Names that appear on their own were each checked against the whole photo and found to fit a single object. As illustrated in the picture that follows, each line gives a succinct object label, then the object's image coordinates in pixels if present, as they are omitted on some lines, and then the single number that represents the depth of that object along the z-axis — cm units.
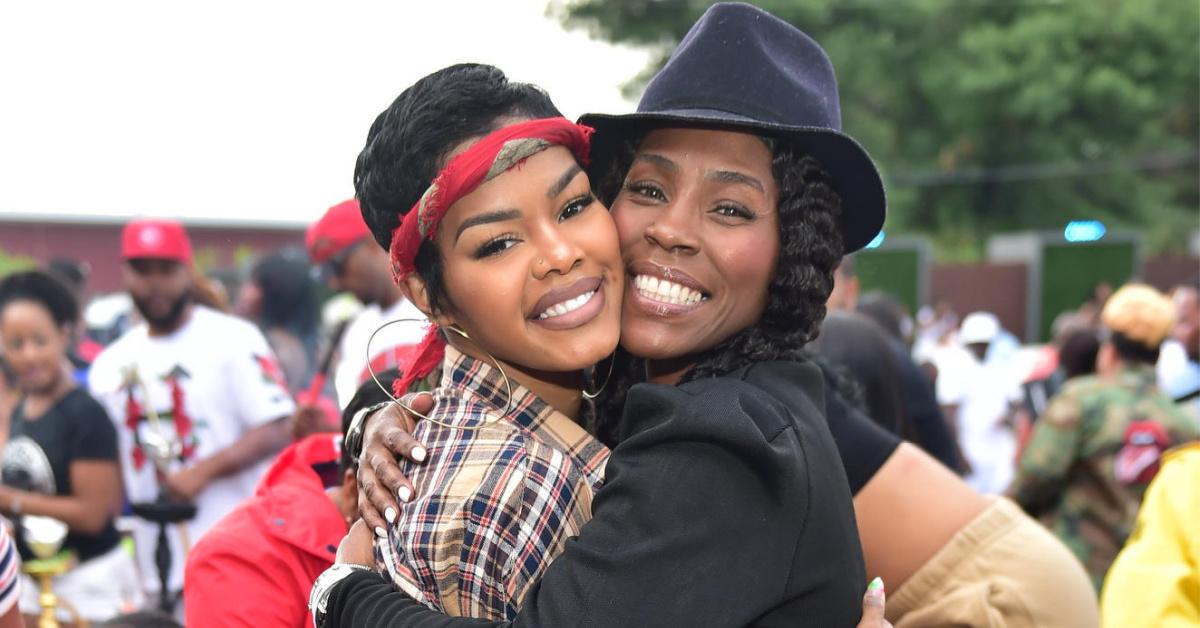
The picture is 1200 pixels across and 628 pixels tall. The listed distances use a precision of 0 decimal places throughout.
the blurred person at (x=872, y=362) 410
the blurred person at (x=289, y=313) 782
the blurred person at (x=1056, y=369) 621
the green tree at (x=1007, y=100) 2430
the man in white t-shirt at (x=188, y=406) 517
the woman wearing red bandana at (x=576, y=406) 168
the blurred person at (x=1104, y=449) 479
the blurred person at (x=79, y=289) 691
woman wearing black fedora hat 212
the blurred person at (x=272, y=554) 232
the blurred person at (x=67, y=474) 487
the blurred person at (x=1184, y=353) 682
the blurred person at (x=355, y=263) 517
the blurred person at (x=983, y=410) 830
